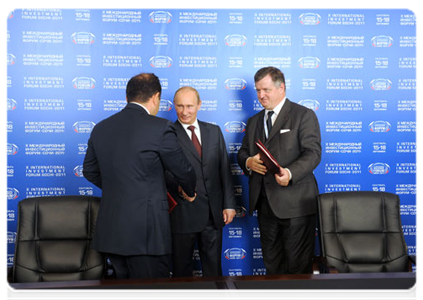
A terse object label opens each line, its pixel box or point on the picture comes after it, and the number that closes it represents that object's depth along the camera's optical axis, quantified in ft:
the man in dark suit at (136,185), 7.41
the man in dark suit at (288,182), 9.66
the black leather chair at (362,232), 8.28
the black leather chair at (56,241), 7.66
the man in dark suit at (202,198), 9.93
